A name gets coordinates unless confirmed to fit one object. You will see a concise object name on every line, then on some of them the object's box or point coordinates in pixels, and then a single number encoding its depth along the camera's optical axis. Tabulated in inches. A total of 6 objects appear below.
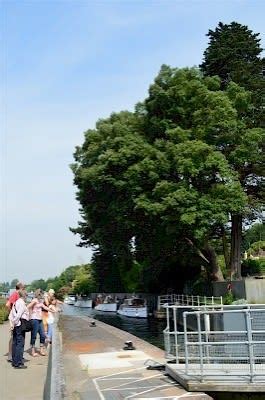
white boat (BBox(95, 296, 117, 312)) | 2643.7
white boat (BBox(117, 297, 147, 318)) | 2128.4
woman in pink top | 630.2
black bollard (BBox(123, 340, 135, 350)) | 647.9
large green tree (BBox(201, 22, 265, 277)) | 1573.6
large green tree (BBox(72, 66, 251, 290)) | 1457.9
